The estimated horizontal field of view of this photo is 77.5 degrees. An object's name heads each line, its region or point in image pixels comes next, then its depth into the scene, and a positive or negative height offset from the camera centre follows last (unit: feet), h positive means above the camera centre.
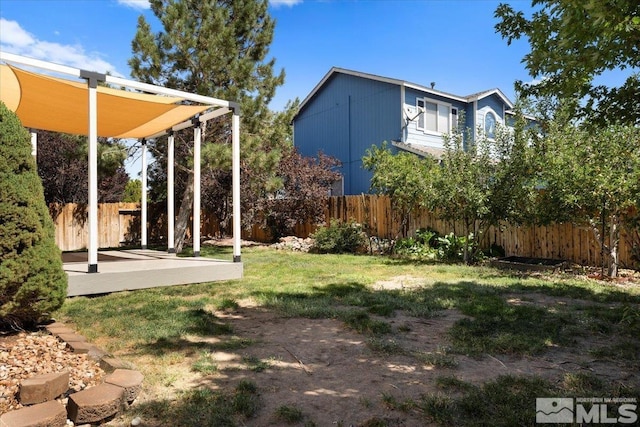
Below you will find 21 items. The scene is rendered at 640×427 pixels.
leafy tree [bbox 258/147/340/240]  45.09 +2.89
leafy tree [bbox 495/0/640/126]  7.54 +3.94
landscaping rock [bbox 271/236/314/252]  40.93 -2.27
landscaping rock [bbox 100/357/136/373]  9.30 -3.33
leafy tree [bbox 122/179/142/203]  64.76 +5.38
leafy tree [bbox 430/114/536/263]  26.71 +2.78
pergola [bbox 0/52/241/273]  18.21 +6.77
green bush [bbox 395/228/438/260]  33.04 -2.01
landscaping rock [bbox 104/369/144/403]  8.15 -3.29
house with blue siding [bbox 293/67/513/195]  51.93 +15.15
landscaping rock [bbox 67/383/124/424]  7.40 -3.39
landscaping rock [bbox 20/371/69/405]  7.85 -3.25
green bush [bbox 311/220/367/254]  38.19 -1.62
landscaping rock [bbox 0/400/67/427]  6.87 -3.39
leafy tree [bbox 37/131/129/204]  42.75 +5.84
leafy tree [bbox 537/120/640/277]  21.65 +2.31
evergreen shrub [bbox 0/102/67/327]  11.08 -0.49
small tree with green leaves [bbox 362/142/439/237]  30.53 +3.53
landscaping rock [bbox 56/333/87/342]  11.27 -3.24
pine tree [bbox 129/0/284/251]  31.71 +13.41
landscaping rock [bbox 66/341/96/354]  10.43 -3.26
